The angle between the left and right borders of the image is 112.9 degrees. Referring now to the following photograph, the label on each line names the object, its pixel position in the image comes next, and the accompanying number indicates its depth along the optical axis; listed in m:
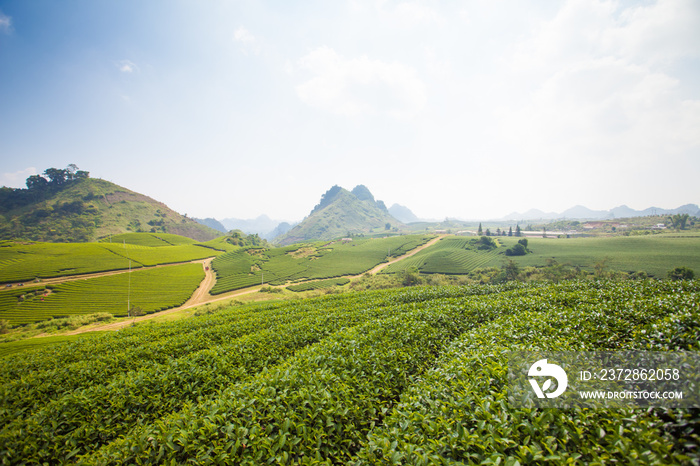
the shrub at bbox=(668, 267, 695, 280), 48.66
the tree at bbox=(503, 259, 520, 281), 62.66
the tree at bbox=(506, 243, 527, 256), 91.19
